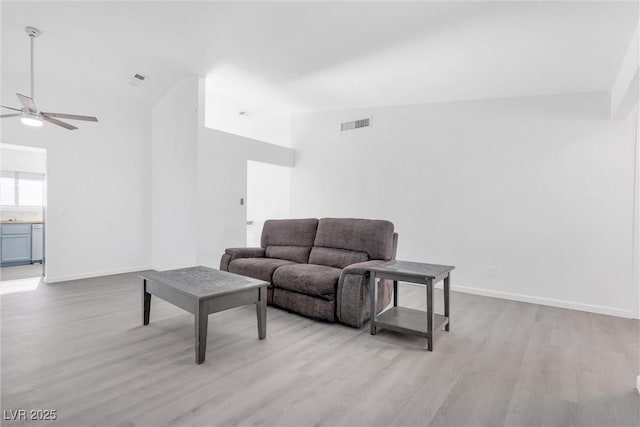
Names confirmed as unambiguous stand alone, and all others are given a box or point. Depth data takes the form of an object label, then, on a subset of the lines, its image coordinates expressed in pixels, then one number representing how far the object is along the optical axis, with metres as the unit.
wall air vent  5.17
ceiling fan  3.10
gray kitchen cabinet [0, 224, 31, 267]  5.58
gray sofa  3.02
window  5.88
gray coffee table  2.27
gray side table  2.55
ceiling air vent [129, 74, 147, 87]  4.65
